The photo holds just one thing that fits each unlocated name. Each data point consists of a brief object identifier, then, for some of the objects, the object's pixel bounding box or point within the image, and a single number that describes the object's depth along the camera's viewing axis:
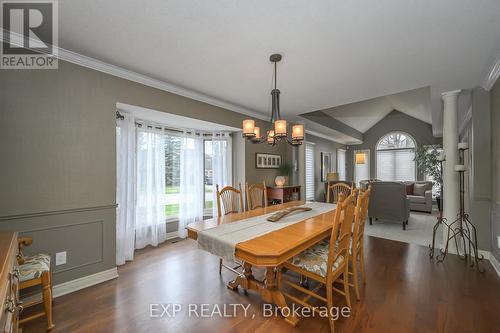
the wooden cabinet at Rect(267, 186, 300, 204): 4.44
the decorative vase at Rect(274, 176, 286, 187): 4.61
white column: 3.15
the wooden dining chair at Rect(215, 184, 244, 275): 2.82
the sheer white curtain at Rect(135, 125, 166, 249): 3.44
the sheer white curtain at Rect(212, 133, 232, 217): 4.34
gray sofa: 6.18
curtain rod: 2.95
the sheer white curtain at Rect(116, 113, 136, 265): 2.99
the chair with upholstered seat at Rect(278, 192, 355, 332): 1.65
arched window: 8.01
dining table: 1.46
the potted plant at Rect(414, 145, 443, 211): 6.92
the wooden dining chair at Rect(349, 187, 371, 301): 1.88
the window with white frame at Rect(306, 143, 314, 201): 7.07
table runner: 1.63
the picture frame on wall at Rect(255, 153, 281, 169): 4.56
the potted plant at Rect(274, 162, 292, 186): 4.97
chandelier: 2.26
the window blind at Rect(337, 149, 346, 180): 8.98
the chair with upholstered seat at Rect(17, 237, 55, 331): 1.63
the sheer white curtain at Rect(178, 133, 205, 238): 3.99
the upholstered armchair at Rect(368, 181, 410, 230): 4.53
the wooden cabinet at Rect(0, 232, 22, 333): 0.92
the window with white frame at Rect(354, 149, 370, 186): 8.85
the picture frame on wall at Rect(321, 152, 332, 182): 7.85
